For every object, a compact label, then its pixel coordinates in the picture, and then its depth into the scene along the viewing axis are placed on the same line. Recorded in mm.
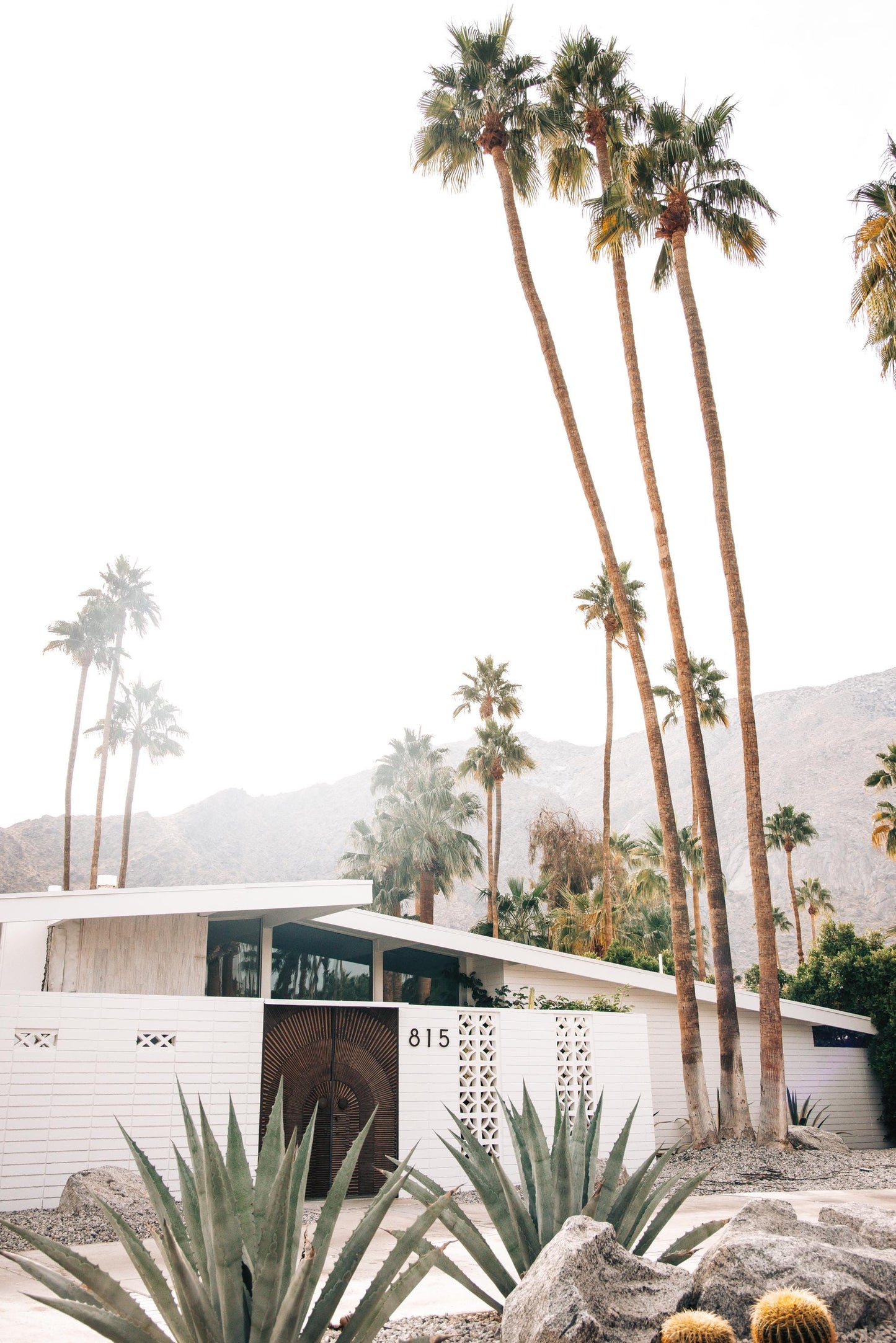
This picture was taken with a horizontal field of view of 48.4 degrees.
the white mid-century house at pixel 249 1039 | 10852
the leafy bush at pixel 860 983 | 21203
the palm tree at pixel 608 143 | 18062
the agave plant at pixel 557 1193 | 4832
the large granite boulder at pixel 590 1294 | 3730
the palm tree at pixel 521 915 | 31922
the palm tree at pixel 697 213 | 17391
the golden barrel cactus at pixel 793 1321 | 3572
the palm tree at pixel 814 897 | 51906
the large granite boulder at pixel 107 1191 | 9156
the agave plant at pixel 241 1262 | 3053
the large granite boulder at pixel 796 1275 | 4098
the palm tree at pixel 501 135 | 18328
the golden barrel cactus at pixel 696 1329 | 3584
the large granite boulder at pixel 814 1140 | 15891
